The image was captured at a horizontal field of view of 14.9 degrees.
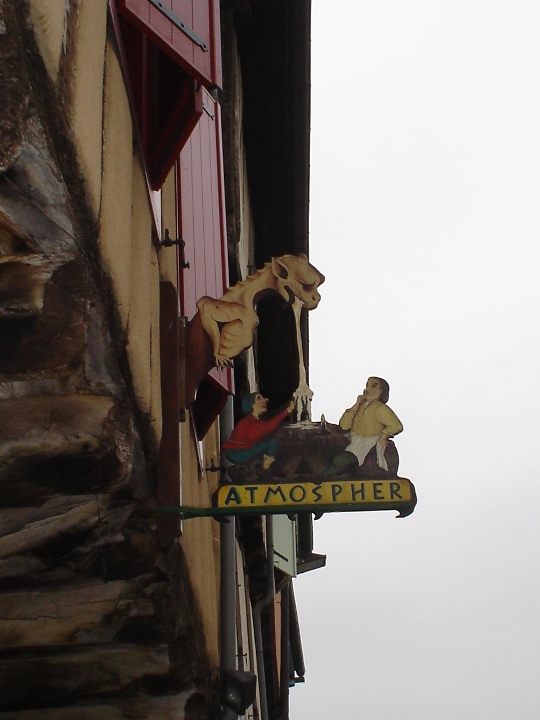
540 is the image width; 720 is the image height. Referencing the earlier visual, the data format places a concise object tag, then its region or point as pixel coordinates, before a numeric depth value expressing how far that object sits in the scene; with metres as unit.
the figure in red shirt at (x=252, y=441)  7.75
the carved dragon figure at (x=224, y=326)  7.83
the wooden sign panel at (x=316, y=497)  7.52
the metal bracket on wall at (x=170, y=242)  8.06
